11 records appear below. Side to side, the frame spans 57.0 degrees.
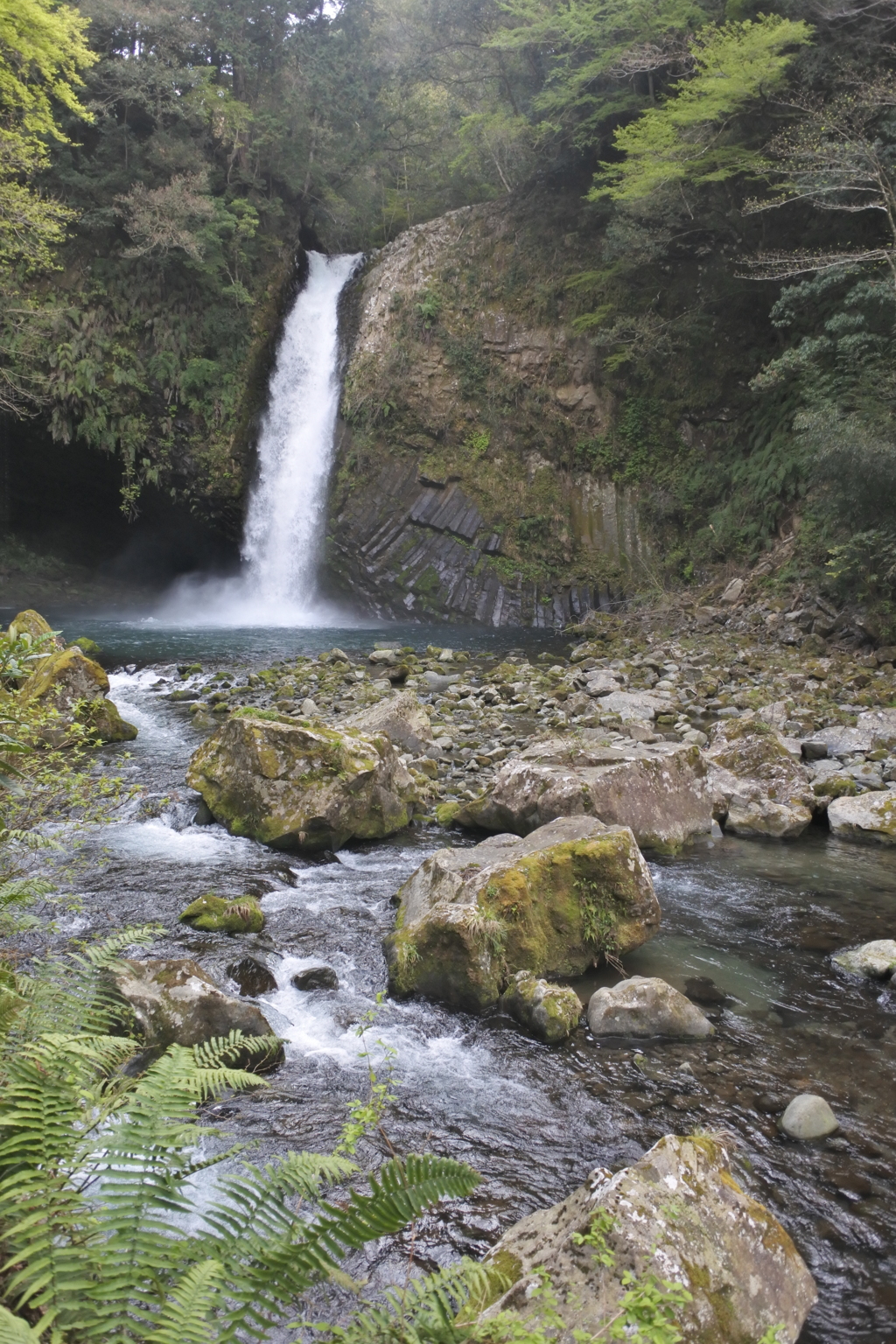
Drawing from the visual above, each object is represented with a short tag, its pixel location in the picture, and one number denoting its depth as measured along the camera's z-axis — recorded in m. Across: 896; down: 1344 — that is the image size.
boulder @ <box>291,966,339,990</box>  4.41
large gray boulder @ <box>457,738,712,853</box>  6.19
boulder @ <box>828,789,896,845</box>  6.80
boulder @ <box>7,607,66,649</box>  9.41
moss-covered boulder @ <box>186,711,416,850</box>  6.37
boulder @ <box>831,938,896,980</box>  4.59
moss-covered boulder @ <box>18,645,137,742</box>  8.55
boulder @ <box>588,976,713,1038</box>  4.05
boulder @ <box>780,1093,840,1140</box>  3.31
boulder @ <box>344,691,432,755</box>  8.69
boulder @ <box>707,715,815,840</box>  6.96
